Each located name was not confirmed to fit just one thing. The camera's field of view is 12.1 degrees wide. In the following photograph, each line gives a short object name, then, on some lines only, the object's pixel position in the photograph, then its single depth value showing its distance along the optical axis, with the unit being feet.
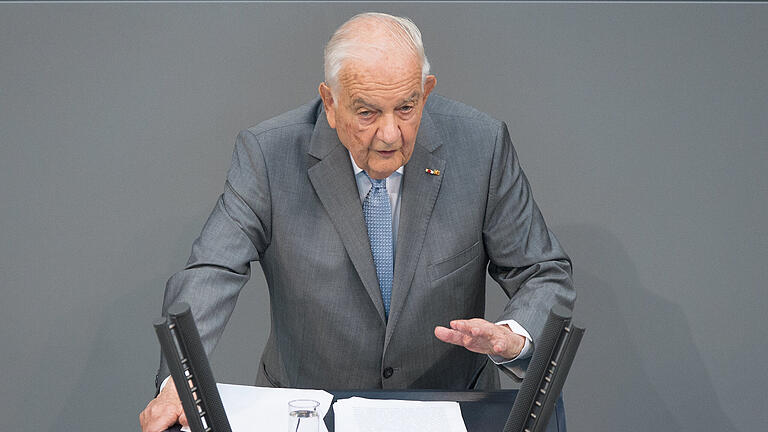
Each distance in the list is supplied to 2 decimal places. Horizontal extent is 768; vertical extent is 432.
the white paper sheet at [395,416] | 19.89
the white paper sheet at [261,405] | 19.88
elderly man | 20.81
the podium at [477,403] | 19.99
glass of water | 19.63
